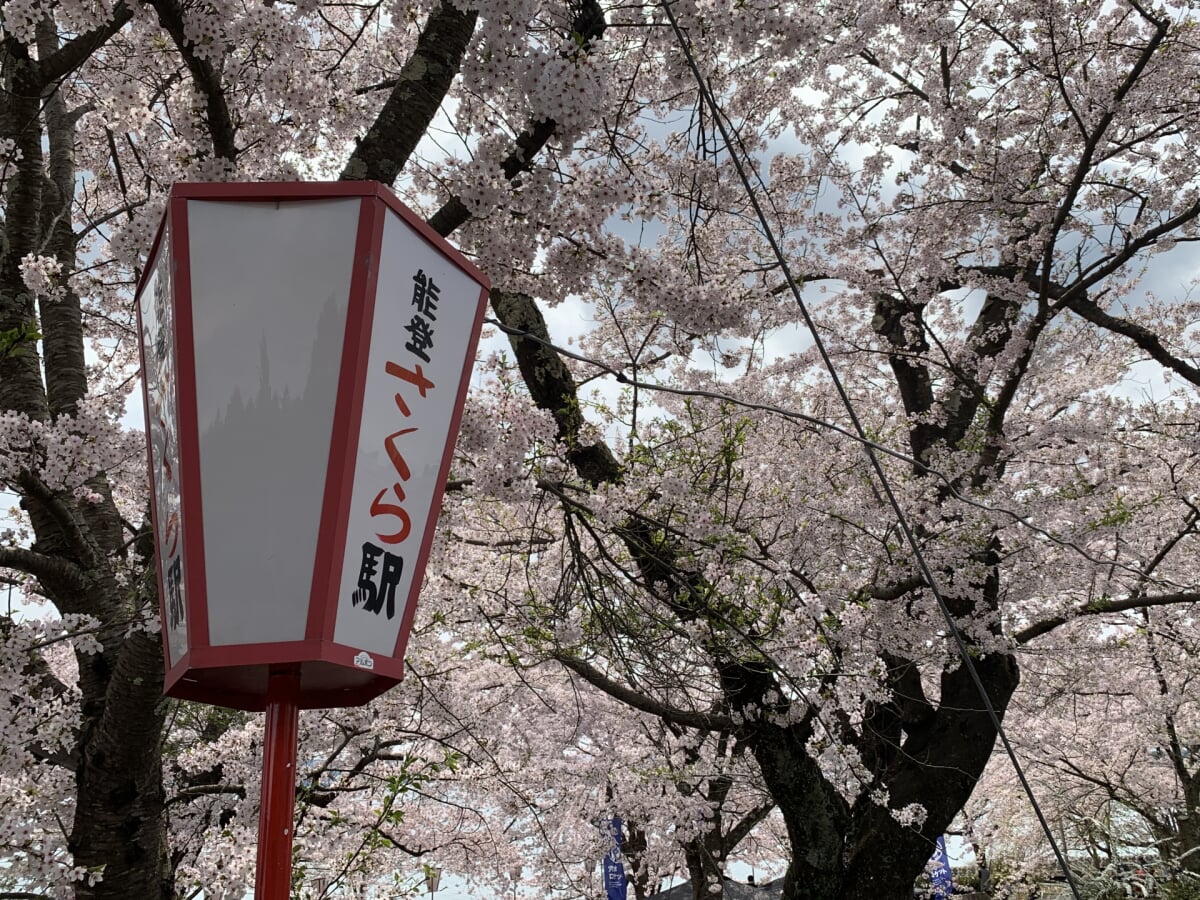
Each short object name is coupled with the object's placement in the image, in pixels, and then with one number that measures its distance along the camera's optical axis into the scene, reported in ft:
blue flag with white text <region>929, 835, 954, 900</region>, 33.63
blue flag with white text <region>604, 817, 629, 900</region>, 34.21
